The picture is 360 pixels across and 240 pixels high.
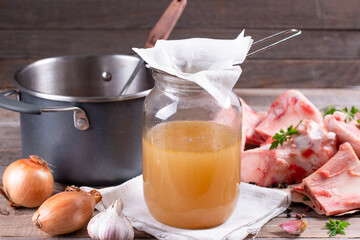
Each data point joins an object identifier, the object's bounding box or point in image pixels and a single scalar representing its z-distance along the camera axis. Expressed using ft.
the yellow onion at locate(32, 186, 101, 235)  2.27
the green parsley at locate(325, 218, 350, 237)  2.34
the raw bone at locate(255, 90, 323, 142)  2.96
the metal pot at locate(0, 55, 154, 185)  2.52
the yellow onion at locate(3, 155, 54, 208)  2.42
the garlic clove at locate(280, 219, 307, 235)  2.32
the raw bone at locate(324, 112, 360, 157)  2.67
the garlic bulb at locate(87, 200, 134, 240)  2.21
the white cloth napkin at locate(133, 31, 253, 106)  2.17
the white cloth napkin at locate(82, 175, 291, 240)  2.28
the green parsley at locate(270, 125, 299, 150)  2.68
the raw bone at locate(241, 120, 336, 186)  2.65
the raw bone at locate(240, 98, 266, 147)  3.00
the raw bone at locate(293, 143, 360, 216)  2.45
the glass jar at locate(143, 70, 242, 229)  2.22
